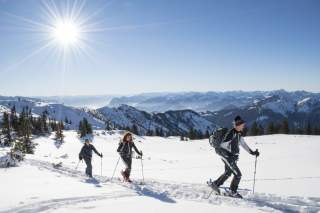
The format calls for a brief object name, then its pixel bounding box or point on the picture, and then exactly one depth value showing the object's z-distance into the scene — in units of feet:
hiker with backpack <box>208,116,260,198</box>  37.96
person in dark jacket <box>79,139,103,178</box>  62.75
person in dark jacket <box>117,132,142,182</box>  55.31
